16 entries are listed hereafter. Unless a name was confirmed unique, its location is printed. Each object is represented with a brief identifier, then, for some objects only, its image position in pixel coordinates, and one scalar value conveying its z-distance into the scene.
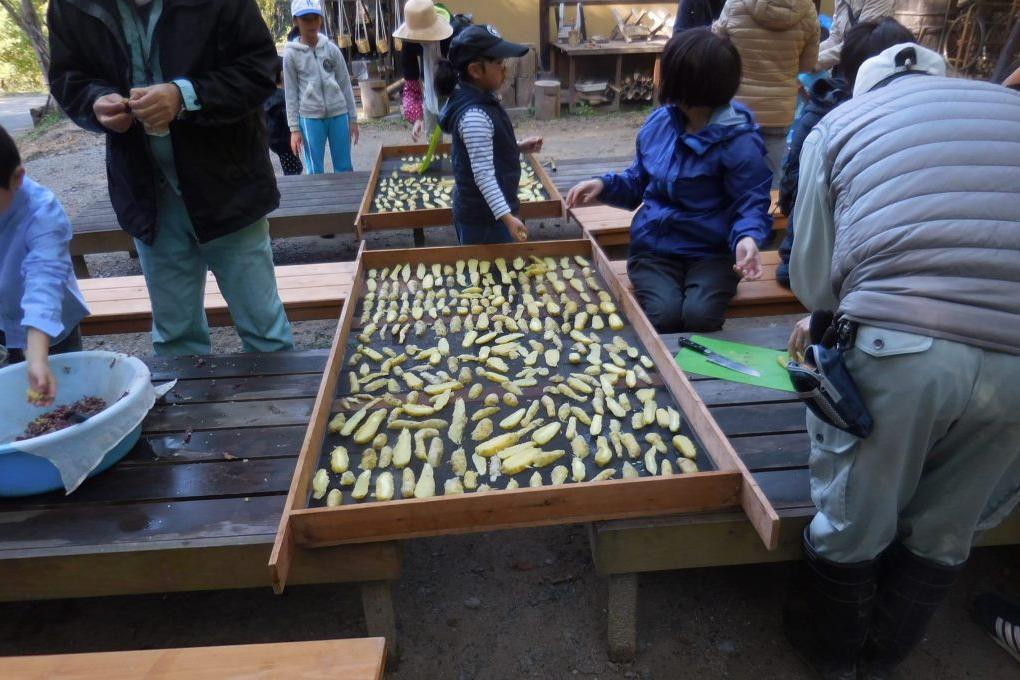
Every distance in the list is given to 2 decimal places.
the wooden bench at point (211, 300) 4.15
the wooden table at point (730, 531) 2.10
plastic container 2.19
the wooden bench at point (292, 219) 5.46
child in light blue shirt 2.25
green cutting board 2.82
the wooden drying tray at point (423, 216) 5.29
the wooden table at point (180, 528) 2.07
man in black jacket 2.68
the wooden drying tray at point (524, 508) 1.98
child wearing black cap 3.65
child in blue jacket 3.27
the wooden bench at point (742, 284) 3.81
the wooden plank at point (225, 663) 1.31
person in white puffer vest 1.62
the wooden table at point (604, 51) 12.05
